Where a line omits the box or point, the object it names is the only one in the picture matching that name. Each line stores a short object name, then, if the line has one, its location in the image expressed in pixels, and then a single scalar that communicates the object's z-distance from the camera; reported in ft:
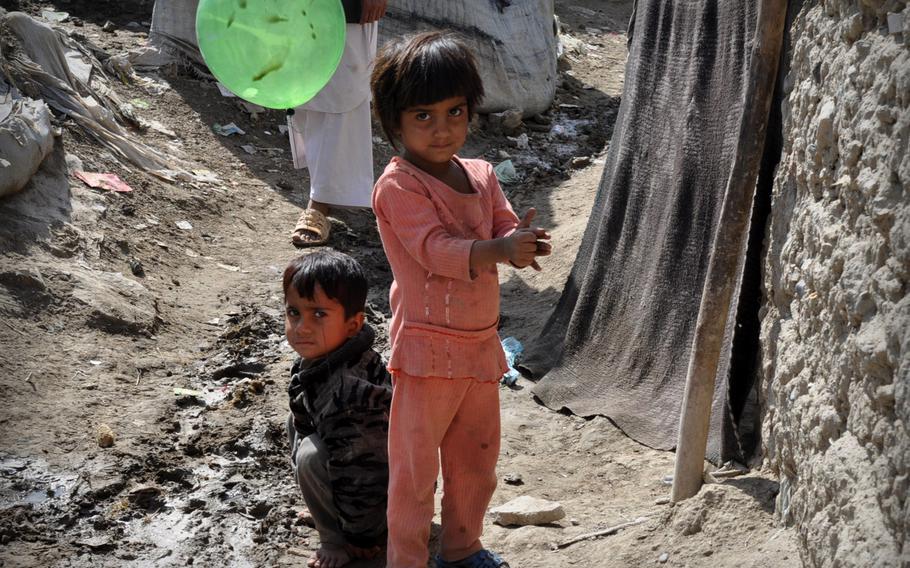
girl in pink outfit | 7.64
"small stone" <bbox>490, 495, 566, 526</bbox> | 10.02
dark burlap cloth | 11.13
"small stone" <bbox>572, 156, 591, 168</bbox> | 23.45
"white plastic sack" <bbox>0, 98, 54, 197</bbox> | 14.96
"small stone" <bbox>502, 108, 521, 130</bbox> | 25.70
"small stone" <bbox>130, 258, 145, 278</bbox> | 15.78
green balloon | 10.94
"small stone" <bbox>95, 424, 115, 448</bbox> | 11.38
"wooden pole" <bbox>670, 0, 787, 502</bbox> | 9.04
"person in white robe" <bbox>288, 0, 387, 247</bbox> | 18.16
